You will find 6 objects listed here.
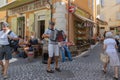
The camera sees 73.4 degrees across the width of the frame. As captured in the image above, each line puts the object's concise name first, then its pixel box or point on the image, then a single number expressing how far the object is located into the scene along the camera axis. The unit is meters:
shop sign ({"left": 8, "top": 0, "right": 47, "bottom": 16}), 4.77
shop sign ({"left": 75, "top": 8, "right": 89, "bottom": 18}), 5.07
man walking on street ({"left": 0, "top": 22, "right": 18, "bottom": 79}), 2.42
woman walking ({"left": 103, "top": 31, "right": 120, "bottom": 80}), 2.50
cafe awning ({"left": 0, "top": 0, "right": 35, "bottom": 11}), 4.87
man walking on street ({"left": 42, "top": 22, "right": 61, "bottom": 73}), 2.68
